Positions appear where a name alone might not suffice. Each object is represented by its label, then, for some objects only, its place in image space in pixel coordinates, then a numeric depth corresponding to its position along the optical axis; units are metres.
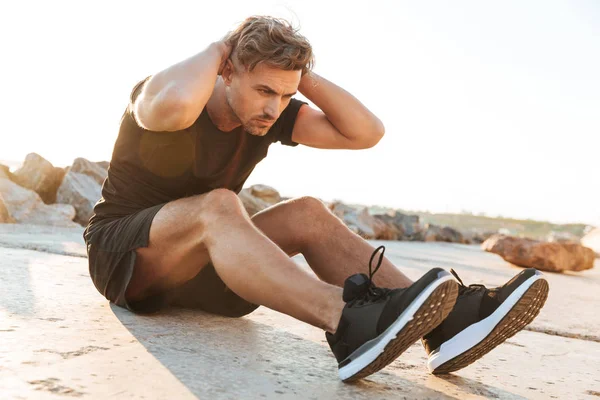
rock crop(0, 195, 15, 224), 4.89
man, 1.40
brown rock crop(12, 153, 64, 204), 5.92
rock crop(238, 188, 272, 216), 7.09
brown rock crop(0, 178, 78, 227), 5.06
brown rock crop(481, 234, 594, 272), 6.22
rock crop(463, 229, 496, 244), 12.25
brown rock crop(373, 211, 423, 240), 9.99
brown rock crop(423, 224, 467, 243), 10.85
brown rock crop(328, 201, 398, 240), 8.94
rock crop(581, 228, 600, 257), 12.94
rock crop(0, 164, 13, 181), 5.68
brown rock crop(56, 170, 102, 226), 5.56
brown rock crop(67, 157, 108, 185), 6.02
